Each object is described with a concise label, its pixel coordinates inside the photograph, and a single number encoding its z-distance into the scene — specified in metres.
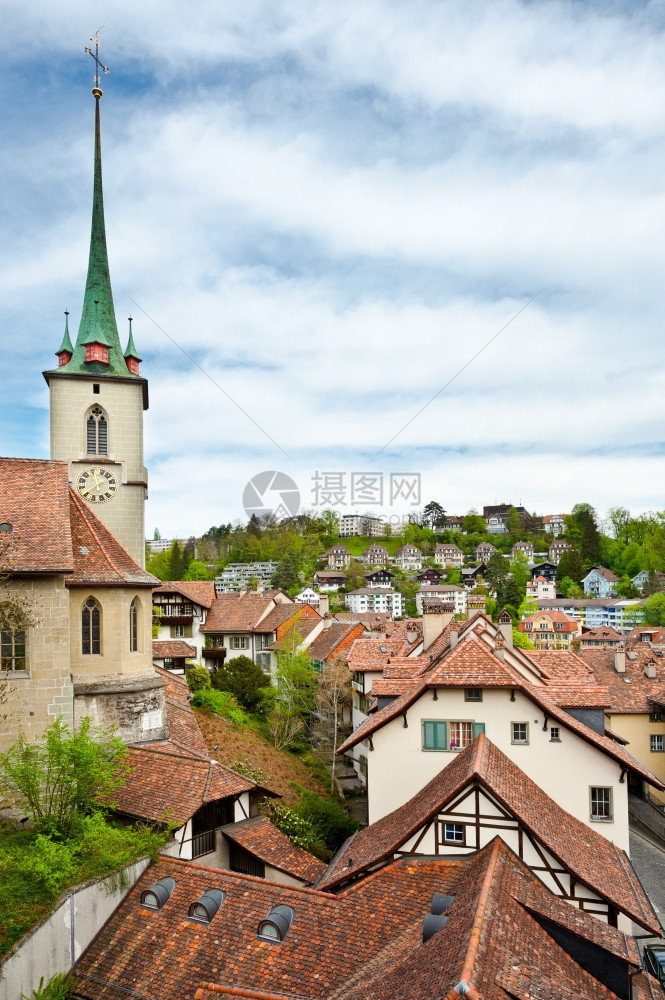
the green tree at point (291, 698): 37.09
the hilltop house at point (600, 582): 130.88
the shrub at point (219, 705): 34.34
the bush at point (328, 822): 24.22
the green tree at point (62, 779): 16.16
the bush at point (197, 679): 36.72
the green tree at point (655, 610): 90.12
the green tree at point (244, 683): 39.97
